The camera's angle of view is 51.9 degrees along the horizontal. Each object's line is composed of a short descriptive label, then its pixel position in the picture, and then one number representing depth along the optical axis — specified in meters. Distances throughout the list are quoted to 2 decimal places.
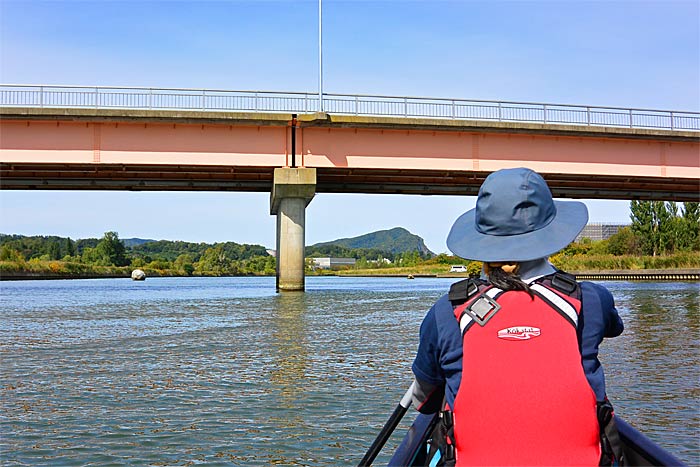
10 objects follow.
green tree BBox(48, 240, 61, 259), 120.94
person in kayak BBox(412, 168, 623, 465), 2.60
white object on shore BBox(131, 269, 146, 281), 76.88
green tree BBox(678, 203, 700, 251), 76.50
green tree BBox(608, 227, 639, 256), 82.56
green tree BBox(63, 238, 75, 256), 127.29
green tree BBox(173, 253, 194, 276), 112.62
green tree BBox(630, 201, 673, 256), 79.12
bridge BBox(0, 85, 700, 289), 29.98
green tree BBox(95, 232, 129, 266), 111.69
